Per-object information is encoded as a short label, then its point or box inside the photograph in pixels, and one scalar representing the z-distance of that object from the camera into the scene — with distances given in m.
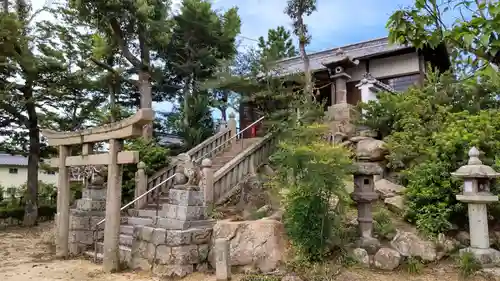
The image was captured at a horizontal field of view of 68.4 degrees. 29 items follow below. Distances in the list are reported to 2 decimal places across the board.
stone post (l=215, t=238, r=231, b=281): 6.45
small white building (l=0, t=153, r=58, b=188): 26.75
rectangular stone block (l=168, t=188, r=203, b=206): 7.36
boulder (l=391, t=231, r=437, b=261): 6.66
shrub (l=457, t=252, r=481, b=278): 6.18
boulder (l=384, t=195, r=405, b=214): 7.86
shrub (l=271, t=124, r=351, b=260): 6.32
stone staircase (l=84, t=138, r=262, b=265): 7.30
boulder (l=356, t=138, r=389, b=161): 9.76
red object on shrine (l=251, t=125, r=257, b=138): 15.29
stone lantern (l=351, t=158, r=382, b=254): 6.88
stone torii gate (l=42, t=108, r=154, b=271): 7.55
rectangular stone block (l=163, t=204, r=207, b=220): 7.29
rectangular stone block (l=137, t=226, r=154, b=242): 7.40
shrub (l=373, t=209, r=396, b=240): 7.15
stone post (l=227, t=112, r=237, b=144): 13.76
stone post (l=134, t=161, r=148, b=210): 10.27
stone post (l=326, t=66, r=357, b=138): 11.71
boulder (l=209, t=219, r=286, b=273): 6.71
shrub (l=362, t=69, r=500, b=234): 7.28
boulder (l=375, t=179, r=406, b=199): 8.43
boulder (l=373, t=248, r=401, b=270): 6.51
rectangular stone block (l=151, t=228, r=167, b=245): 7.12
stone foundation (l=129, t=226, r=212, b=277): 6.94
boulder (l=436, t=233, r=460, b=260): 6.78
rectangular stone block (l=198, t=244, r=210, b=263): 7.28
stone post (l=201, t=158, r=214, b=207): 9.39
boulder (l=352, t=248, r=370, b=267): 6.57
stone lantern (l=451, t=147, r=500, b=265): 6.46
